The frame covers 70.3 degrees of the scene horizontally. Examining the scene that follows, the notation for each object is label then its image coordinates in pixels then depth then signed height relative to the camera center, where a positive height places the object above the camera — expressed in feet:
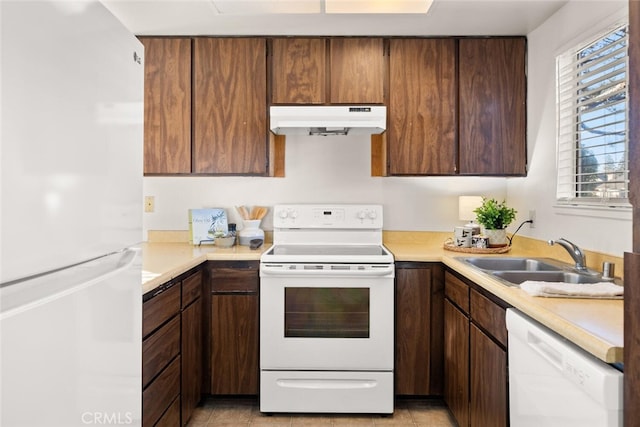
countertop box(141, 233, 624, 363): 3.60 -0.90
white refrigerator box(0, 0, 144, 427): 2.23 -0.03
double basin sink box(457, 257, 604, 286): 6.48 -0.88
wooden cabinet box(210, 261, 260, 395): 8.39 -2.09
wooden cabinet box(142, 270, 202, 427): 5.69 -2.03
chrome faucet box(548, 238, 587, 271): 6.59 -0.57
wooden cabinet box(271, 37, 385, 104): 9.18 +2.86
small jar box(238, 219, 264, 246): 9.74 -0.42
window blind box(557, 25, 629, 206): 6.37 +1.43
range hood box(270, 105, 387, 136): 8.88 +1.88
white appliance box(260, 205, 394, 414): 8.14 -2.18
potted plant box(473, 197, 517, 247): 9.07 -0.17
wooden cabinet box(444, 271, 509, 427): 5.57 -2.05
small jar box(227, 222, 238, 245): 9.64 -0.38
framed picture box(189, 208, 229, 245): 9.85 -0.26
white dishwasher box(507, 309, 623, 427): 3.17 -1.40
